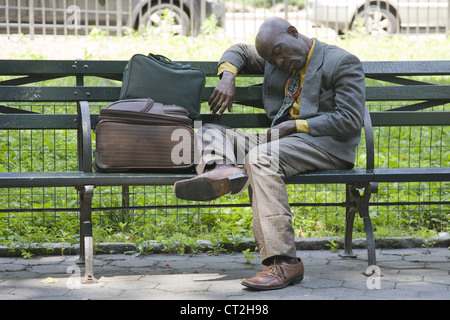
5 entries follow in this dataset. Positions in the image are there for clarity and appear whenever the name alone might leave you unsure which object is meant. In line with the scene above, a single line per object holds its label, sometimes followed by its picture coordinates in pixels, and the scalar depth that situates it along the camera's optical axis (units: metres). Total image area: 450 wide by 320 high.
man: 7.58
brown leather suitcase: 7.93
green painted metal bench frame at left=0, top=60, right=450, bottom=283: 7.91
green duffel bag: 8.51
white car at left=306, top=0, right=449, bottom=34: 20.83
